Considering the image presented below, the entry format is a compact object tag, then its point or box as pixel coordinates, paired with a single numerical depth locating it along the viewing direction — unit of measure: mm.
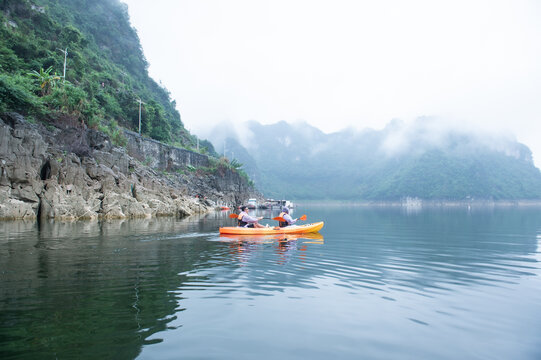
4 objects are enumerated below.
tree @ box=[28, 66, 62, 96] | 28094
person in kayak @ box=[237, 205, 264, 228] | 16125
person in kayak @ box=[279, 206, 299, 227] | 16531
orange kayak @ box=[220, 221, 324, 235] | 15148
